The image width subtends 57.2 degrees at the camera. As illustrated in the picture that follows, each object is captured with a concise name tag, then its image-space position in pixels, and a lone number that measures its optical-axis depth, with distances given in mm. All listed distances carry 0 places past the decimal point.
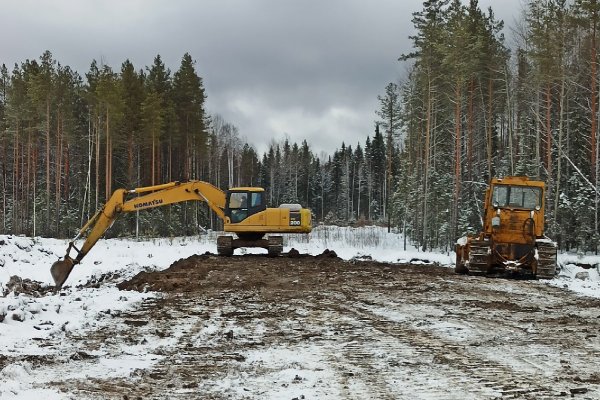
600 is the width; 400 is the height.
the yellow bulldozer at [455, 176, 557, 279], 16422
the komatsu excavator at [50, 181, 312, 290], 21359
